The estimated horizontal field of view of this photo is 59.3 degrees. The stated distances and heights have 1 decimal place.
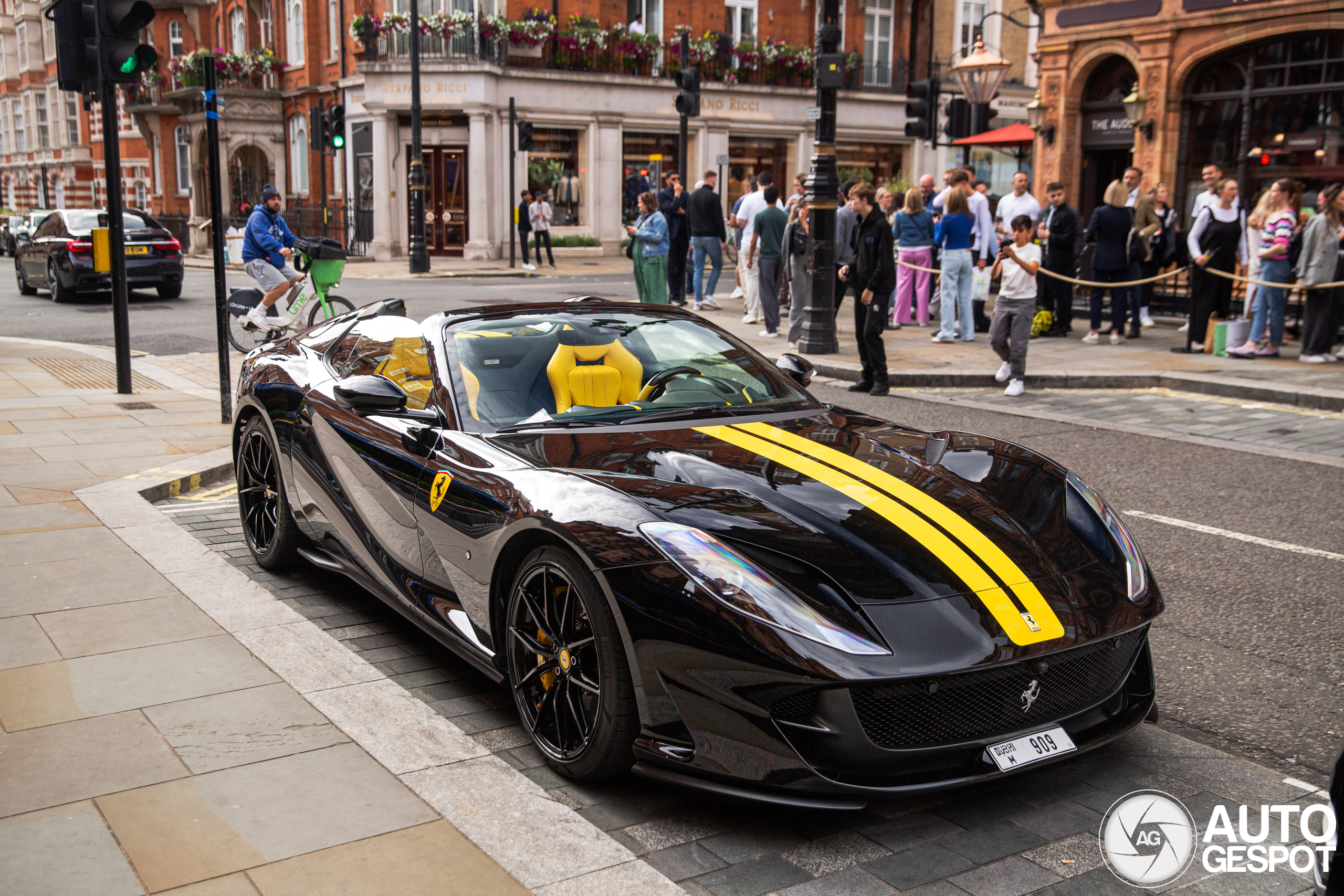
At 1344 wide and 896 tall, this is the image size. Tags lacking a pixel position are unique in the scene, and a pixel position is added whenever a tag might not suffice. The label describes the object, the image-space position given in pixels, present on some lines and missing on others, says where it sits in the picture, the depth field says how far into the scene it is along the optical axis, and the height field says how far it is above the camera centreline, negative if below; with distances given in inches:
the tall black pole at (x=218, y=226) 333.1 +6.5
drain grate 442.3 -49.7
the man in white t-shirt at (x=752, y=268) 654.5 -5.5
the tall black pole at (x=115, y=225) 377.7 +7.2
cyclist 510.6 -3.5
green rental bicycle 512.4 -20.1
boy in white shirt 432.1 -17.2
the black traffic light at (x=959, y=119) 763.4 +87.7
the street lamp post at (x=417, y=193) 1113.4 +53.0
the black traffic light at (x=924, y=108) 732.7 +90.4
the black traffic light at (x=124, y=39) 363.3 +64.0
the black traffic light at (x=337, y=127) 1131.9 +117.5
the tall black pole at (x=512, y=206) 1196.5 +46.1
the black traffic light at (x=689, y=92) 769.6 +104.0
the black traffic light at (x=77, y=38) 369.1 +64.8
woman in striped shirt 506.0 -1.7
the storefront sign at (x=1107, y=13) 755.4 +158.6
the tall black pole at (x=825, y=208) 520.7 +20.2
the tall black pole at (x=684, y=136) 791.9 +78.9
